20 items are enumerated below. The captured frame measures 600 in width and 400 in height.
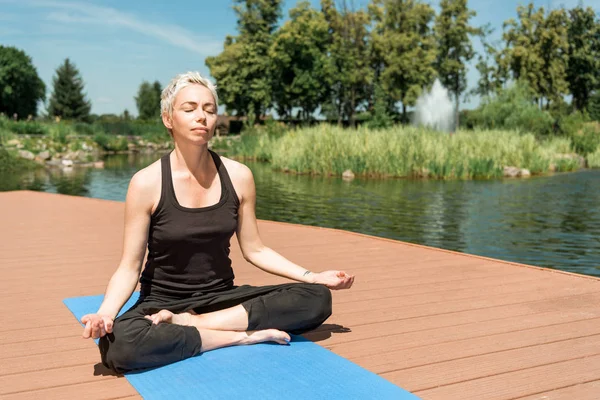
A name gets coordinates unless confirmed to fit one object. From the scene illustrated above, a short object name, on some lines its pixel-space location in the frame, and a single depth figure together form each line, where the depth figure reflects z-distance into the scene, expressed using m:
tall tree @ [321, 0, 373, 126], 43.00
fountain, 41.25
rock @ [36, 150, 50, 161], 24.61
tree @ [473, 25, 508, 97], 41.25
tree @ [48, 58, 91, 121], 58.38
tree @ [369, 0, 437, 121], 41.06
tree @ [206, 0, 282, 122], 44.00
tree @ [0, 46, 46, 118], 54.90
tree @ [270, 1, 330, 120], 42.56
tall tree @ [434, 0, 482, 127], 41.12
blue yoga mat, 2.18
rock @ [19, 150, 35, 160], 23.77
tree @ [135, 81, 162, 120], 60.22
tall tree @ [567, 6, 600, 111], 42.34
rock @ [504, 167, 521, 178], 19.09
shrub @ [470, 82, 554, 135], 25.25
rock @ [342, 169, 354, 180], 18.58
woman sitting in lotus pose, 2.55
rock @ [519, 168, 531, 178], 19.32
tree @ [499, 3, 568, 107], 39.69
